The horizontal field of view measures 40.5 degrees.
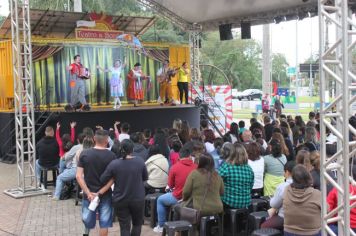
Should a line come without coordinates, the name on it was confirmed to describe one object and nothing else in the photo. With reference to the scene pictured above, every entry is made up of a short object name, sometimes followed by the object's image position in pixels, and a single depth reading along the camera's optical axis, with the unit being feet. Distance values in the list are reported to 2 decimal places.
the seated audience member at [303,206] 15.37
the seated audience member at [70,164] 28.89
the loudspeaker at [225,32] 52.39
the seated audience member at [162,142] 27.76
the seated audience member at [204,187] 18.79
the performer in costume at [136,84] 55.16
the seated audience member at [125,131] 31.53
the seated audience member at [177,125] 34.60
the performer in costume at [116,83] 52.13
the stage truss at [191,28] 52.54
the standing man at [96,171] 18.34
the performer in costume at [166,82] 57.31
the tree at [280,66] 263.70
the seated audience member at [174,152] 24.39
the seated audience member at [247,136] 28.66
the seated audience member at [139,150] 25.86
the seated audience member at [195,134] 28.78
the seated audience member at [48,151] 31.81
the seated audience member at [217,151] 25.34
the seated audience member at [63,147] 30.04
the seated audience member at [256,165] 22.31
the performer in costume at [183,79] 55.67
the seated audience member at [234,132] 33.46
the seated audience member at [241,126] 36.12
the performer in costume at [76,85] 48.96
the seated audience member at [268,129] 36.02
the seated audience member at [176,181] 20.75
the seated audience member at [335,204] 14.98
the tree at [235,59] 188.75
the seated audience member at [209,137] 29.45
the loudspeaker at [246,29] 50.26
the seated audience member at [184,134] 31.86
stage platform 46.20
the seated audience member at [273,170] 22.05
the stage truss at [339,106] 12.52
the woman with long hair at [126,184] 17.94
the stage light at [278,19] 46.69
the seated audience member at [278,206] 17.42
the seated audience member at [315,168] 18.86
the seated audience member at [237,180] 20.07
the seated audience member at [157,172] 23.77
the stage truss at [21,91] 31.32
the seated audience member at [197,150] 22.16
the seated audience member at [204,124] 37.14
